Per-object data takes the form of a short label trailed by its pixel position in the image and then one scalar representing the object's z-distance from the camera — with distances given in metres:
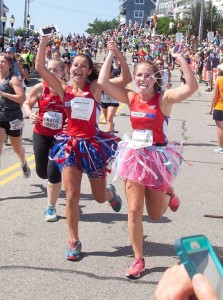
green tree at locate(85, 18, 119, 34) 175.12
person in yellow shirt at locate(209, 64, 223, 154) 10.28
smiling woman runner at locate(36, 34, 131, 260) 5.18
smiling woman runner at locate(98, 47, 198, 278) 4.80
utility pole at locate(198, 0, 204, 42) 45.69
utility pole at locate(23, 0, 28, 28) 66.31
